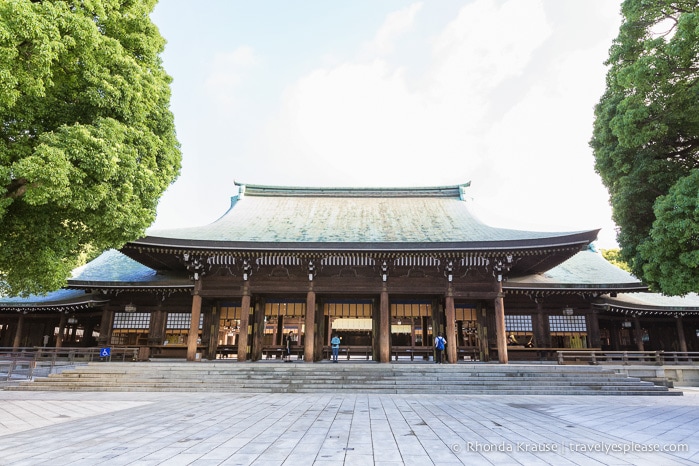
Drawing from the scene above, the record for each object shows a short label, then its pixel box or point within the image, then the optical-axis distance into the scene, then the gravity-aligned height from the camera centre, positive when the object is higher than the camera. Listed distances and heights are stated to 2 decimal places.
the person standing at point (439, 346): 16.34 -0.86
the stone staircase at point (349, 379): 13.07 -1.95
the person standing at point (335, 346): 17.38 -1.00
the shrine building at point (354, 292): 16.58 +1.53
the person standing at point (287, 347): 19.02 -1.20
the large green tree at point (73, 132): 7.39 +4.20
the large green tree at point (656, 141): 9.27 +5.35
